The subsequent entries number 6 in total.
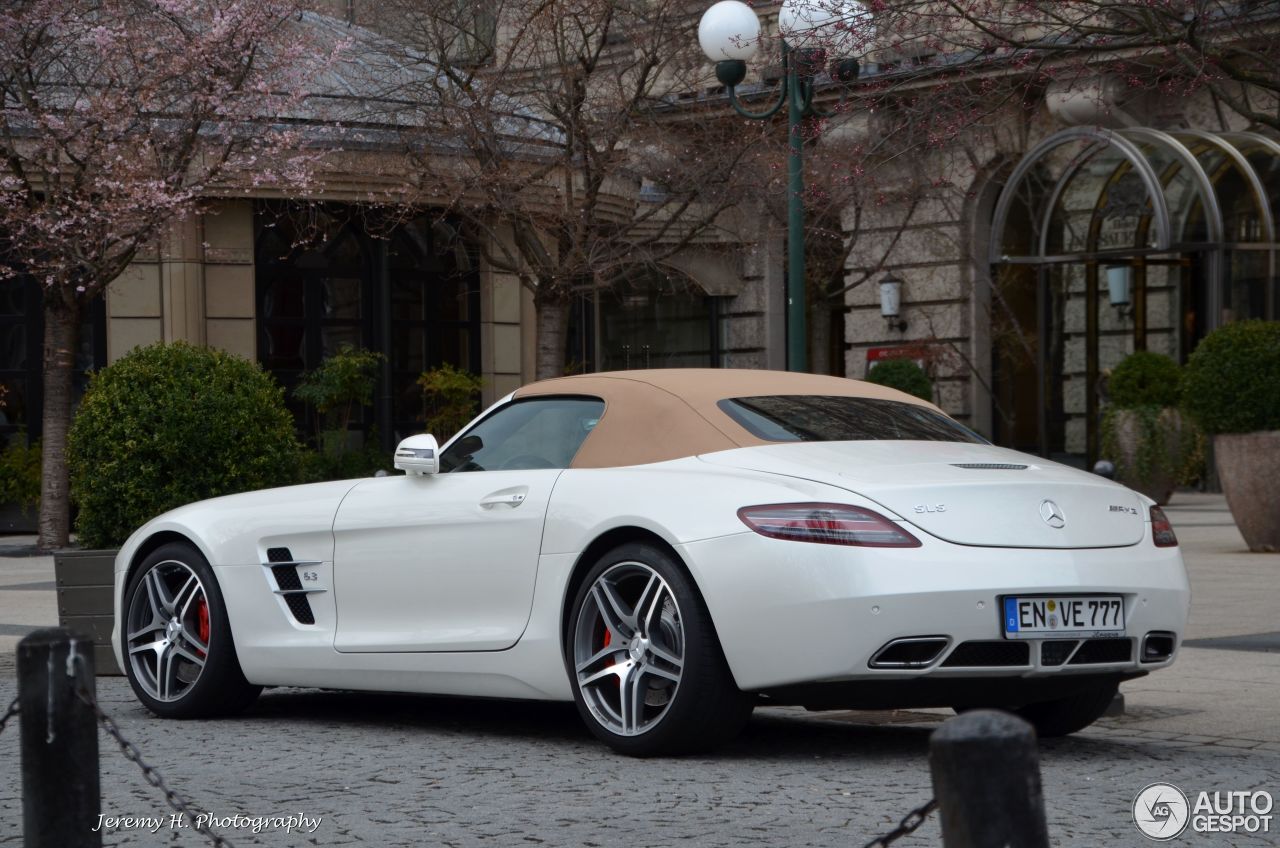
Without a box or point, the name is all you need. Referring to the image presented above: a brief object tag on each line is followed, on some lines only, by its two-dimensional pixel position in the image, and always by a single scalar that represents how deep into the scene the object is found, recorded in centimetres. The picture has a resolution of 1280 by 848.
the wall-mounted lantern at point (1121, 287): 2744
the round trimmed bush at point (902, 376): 2742
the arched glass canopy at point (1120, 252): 2573
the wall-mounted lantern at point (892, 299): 3020
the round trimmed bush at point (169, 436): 1495
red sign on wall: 2978
